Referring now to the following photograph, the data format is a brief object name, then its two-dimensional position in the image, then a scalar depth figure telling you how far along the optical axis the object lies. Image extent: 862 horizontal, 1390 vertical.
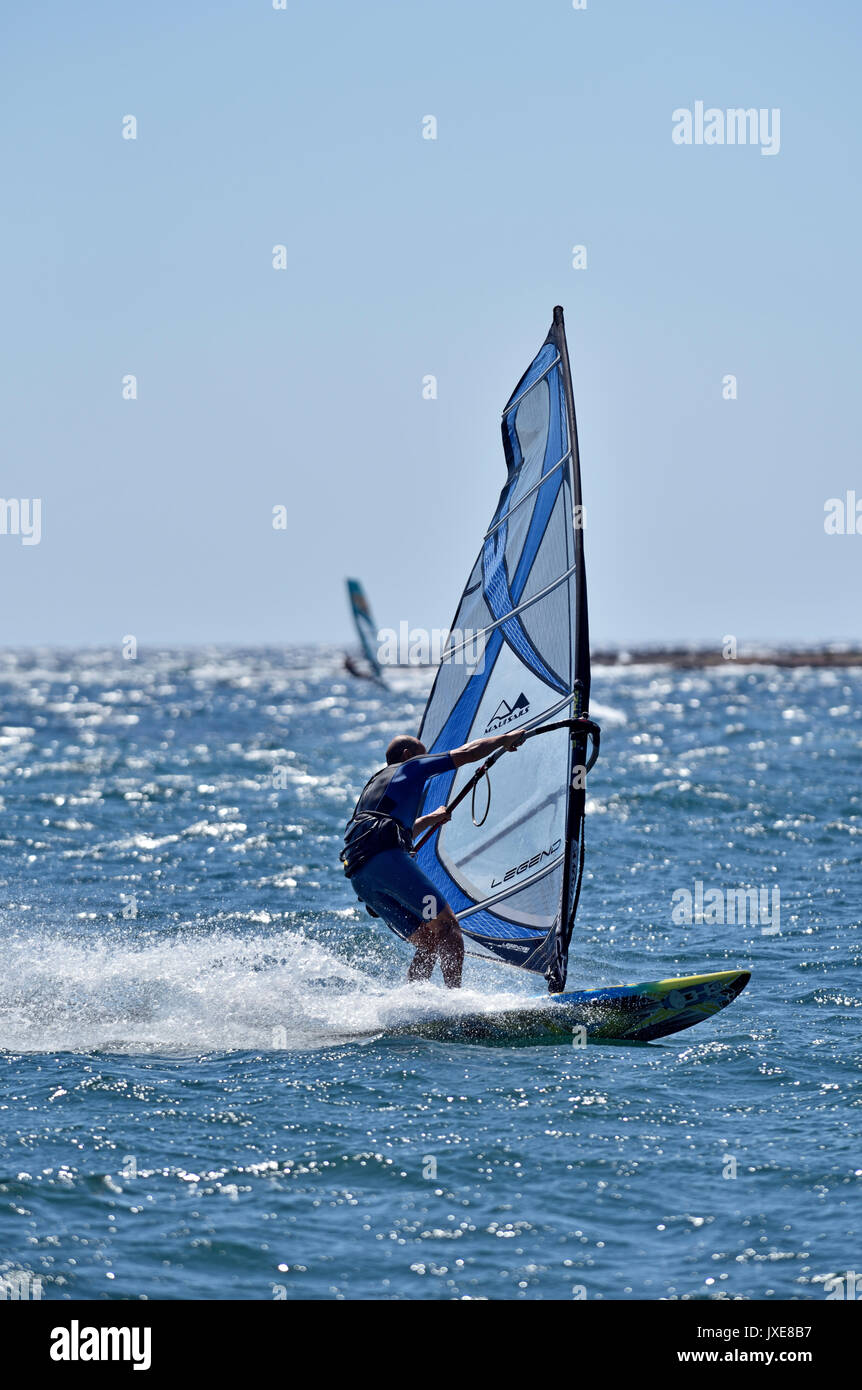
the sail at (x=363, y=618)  108.00
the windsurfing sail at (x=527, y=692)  19.87
